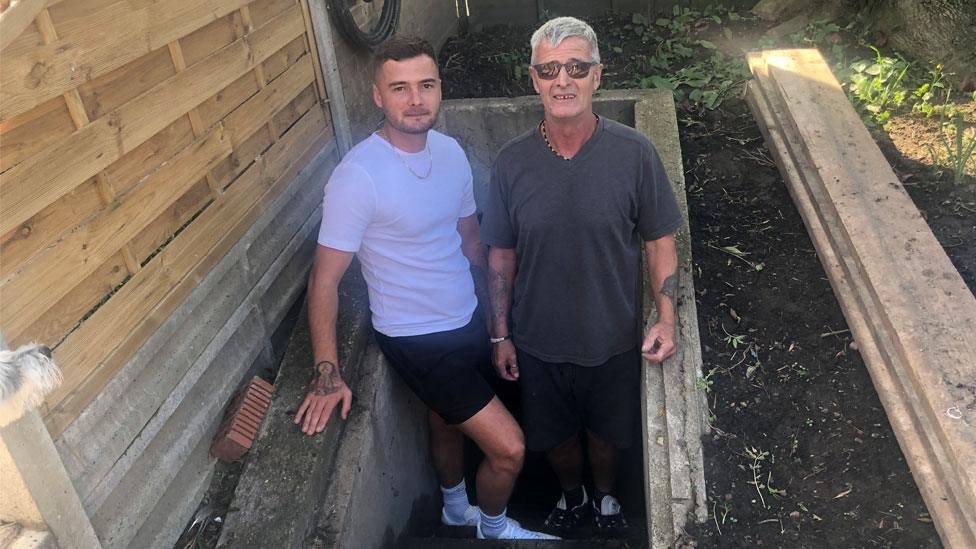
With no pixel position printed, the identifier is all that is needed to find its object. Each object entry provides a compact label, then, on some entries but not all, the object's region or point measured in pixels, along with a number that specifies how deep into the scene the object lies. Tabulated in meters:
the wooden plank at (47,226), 1.94
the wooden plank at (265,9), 3.30
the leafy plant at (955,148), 3.79
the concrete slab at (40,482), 1.93
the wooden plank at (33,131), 1.90
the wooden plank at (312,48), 3.88
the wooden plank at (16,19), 1.77
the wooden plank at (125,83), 2.23
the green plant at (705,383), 3.10
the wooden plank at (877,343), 2.36
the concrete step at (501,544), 3.66
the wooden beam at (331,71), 3.99
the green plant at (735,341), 3.32
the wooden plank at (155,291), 2.19
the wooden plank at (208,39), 2.75
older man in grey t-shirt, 2.87
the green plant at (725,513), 2.63
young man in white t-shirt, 2.93
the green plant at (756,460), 2.73
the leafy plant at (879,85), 4.71
